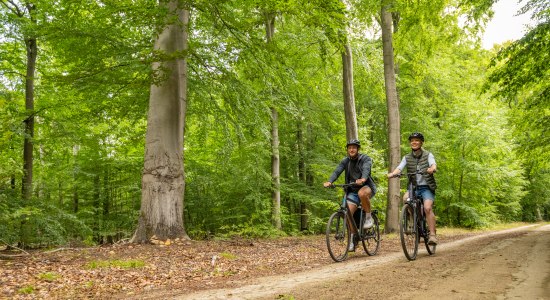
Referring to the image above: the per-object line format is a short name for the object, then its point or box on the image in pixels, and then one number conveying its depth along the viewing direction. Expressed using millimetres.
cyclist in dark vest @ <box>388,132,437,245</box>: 7250
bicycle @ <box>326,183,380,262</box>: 7179
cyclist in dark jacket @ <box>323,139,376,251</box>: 7324
